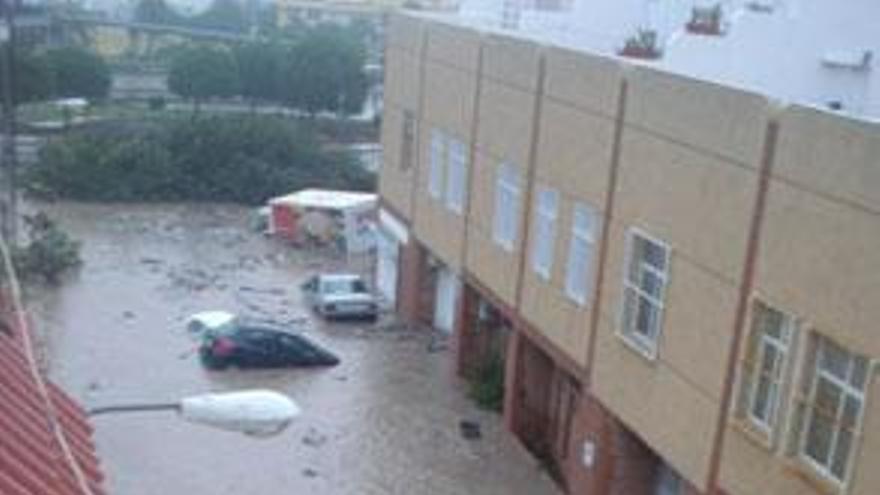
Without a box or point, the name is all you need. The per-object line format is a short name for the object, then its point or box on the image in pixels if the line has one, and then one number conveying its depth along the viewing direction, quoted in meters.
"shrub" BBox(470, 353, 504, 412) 28.67
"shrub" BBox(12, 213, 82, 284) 37.84
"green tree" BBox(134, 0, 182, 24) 104.38
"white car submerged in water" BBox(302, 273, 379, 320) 35.62
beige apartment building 15.51
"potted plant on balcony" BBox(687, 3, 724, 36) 25.22
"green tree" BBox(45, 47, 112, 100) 64.25
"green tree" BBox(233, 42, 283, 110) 67.12
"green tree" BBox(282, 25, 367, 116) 66.19
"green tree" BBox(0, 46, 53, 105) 59.25
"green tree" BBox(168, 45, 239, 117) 66.31
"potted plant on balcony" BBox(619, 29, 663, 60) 28.22
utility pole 37.83
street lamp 8.27
